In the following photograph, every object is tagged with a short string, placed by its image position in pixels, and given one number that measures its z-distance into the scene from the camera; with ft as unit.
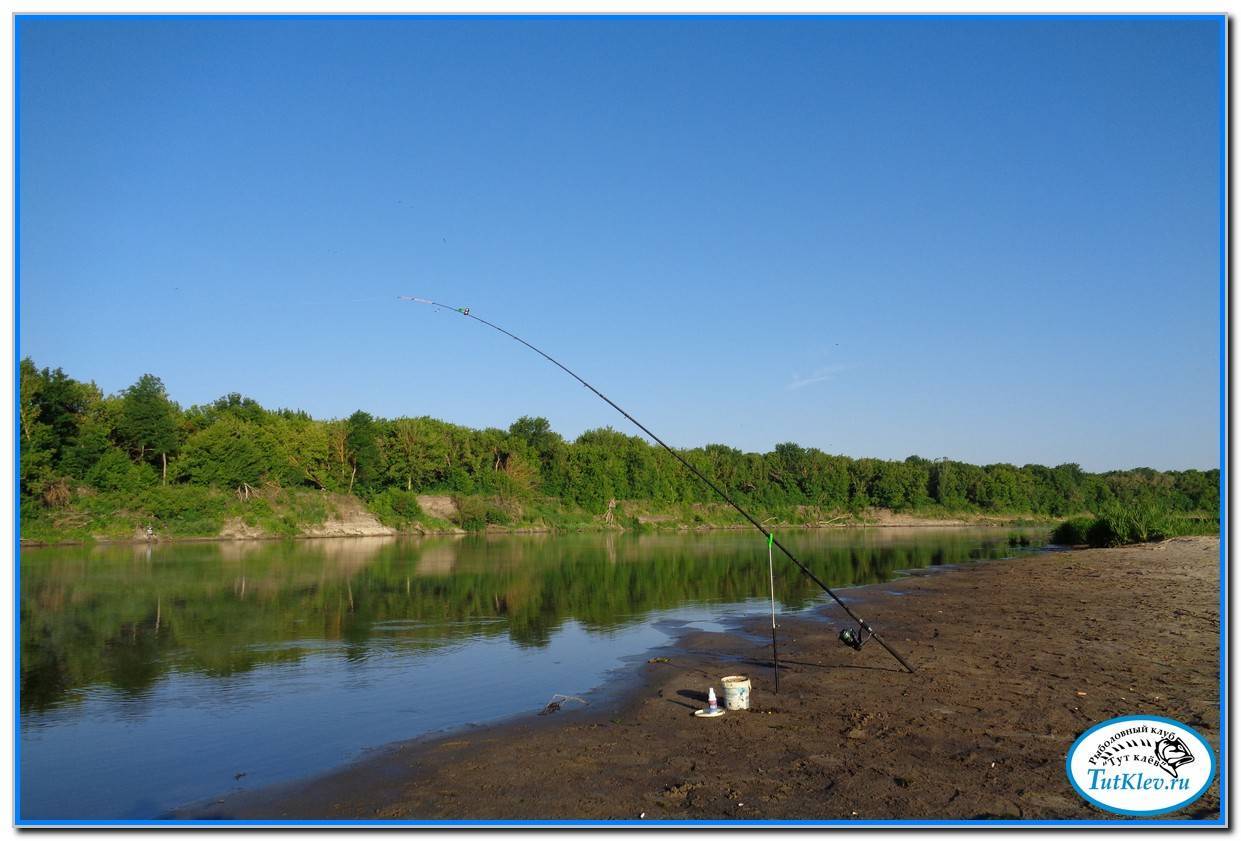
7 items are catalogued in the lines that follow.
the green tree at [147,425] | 203.00
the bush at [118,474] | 183.01
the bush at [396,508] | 247.70
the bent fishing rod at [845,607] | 37.32
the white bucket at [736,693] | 35.12
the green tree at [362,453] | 264.52
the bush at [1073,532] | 167.22
